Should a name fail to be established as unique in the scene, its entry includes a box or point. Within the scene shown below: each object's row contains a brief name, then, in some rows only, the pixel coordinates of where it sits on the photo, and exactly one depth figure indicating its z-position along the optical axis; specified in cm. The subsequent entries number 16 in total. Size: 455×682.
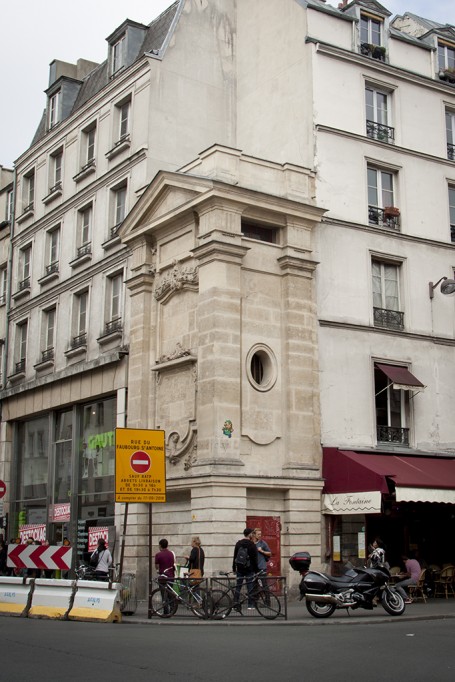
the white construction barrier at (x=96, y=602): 1659
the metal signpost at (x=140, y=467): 1833
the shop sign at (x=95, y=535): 2612
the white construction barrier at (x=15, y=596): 1808
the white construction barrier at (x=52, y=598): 1720
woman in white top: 2058
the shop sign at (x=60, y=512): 2856
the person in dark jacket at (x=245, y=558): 1777
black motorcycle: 1677
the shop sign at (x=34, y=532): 2978
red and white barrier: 1877
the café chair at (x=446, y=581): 2266
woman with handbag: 1902
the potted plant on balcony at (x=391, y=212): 2584
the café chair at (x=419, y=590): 2128
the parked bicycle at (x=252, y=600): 1667
